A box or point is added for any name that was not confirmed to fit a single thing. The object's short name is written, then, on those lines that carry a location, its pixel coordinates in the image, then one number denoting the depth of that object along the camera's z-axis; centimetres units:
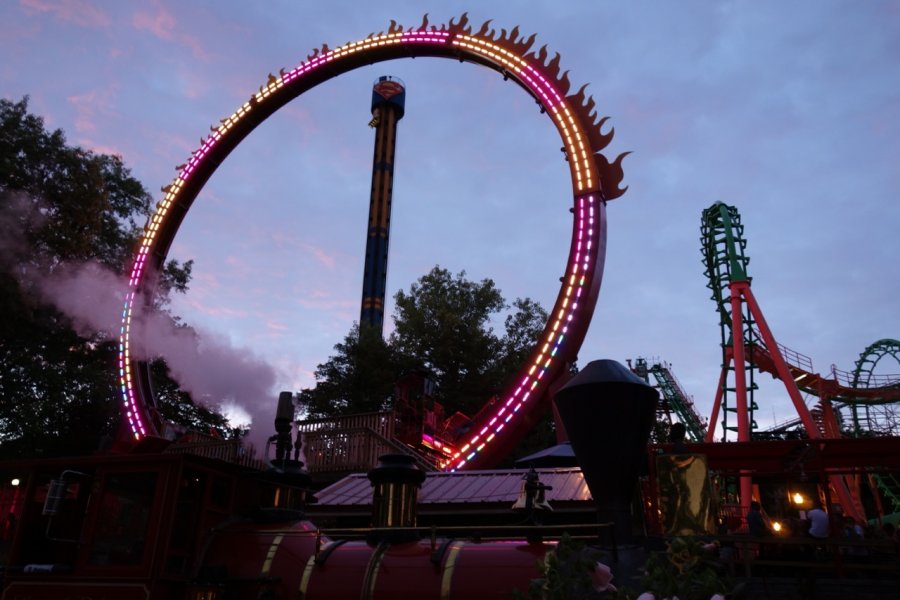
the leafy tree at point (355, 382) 2519
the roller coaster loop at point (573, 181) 1343
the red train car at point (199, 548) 621
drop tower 4153
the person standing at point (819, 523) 982
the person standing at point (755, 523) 1084
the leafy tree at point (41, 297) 1928
